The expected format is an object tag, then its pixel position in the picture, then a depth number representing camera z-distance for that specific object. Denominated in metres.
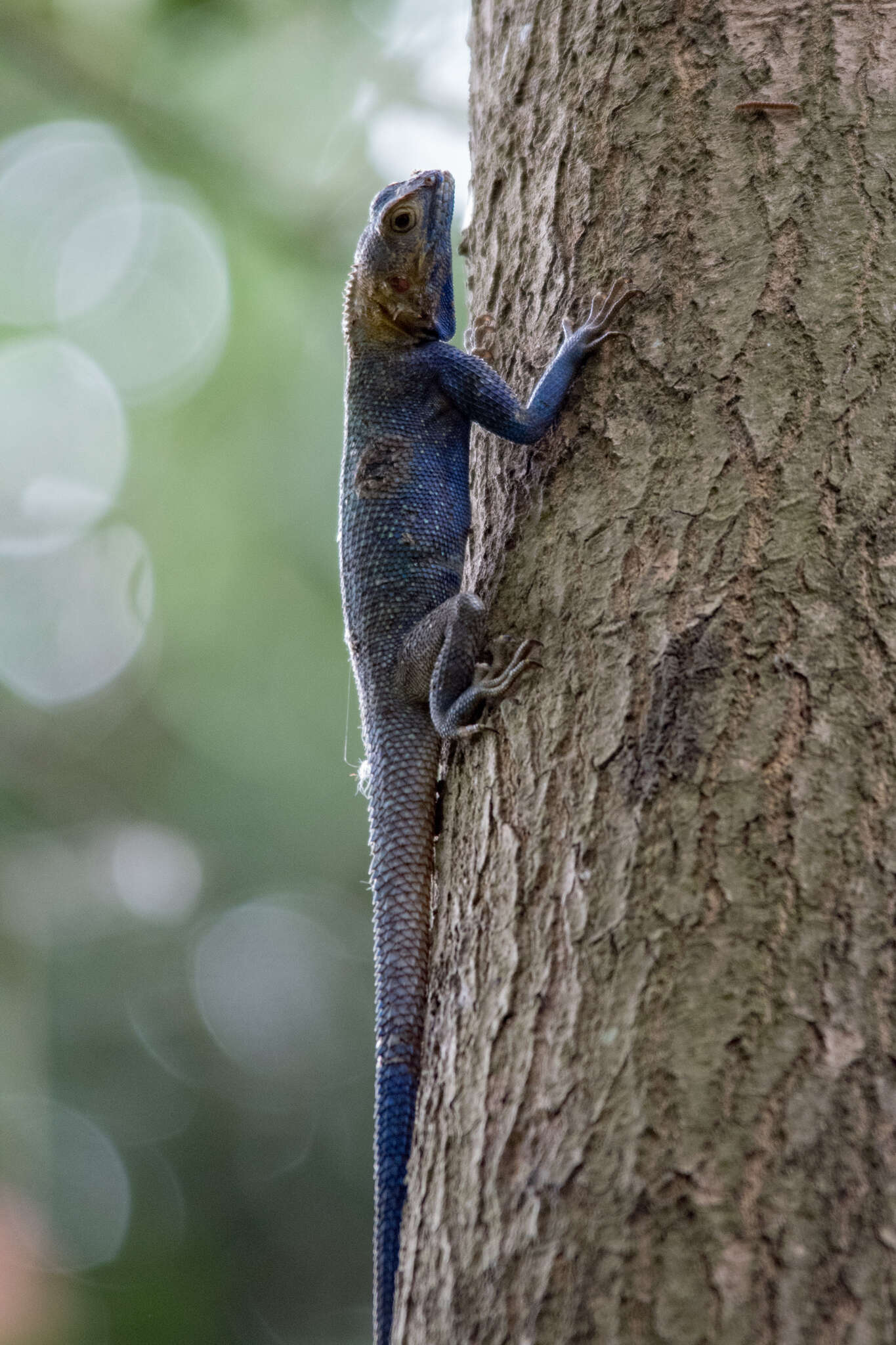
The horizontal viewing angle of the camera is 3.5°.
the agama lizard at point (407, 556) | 3.31
